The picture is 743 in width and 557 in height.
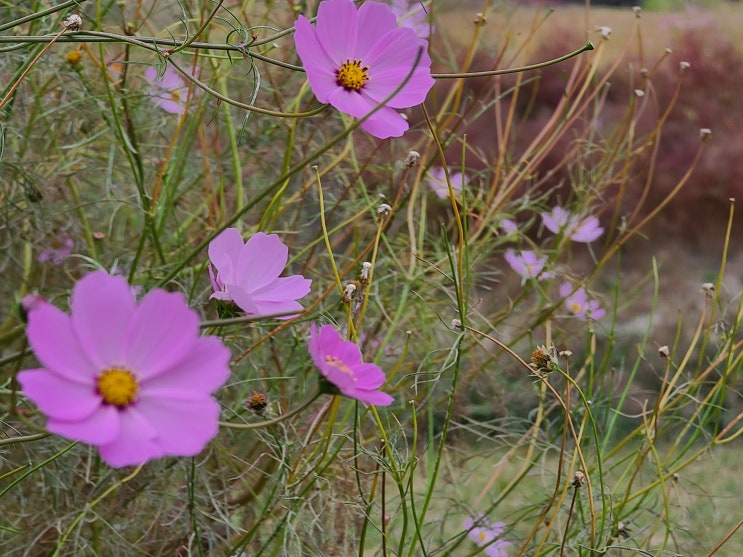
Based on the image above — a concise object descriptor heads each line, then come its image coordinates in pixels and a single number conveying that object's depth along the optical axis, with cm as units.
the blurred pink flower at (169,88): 76
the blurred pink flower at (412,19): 90
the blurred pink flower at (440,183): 87
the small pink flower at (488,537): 67
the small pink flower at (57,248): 85
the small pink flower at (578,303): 96
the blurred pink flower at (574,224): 91
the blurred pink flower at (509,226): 85
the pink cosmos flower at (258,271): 39
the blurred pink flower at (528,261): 88
